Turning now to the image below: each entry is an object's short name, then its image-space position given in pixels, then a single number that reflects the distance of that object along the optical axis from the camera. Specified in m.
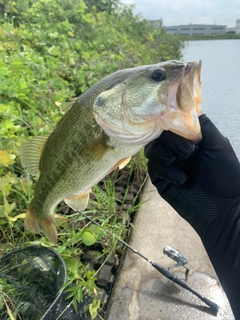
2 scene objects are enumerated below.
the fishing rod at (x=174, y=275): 0.46
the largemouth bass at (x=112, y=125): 0.27
